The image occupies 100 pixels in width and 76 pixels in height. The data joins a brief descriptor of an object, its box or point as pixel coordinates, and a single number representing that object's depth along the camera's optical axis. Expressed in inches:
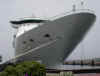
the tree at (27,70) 254.6
